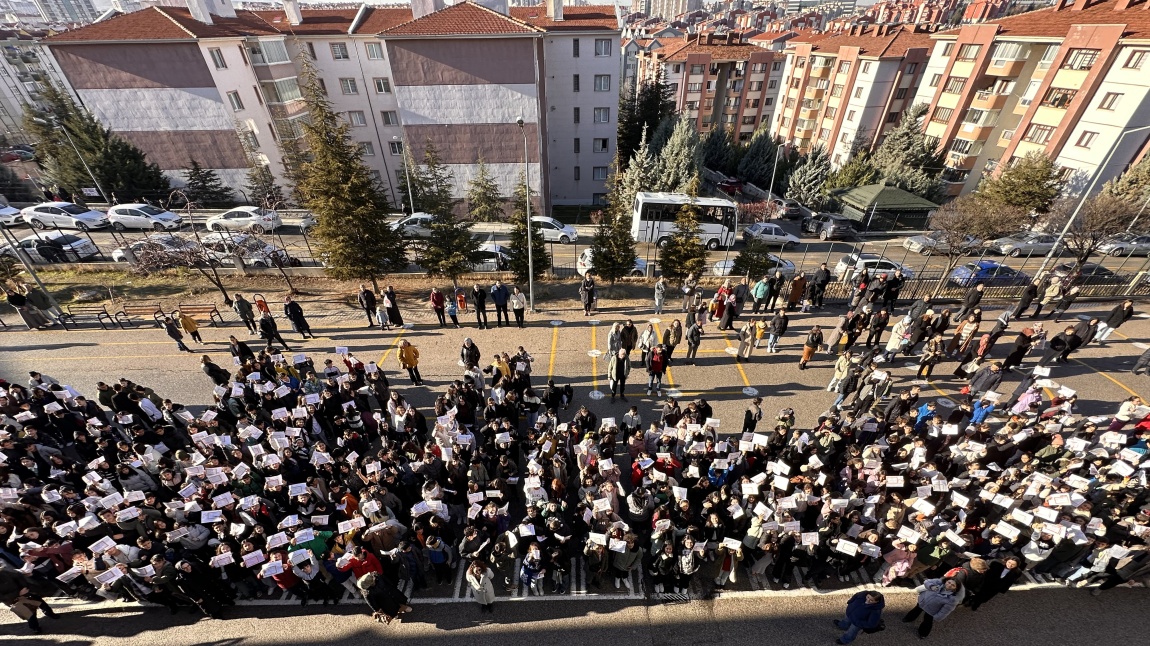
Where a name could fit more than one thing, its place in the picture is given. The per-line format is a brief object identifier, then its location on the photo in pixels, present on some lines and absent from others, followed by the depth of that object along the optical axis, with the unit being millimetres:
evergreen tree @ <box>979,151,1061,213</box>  27531
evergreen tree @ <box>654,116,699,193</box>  32656
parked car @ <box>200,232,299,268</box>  19734
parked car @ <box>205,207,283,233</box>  27266
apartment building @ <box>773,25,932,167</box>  42781
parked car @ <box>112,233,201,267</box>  17266
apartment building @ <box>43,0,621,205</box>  30203
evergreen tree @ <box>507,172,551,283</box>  18500
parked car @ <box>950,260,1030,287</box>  17281
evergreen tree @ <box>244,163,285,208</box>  33594
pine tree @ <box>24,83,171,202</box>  28484
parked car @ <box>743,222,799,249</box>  30656
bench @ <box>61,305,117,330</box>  16156
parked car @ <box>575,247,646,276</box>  19391
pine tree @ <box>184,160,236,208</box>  32906
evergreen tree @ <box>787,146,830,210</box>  37656
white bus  27109
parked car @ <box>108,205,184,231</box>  26188
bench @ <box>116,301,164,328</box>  16281
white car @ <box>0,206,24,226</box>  25453
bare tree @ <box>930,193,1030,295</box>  21000
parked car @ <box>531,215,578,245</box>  30516
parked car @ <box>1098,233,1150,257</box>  26381
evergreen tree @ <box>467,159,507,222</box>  31422
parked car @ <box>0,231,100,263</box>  20875
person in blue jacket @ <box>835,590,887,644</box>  5992
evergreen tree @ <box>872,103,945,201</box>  34312
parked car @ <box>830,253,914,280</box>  22077
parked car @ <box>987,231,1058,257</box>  27562
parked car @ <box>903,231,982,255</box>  26994
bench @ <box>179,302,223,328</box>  16406
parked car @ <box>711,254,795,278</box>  21781
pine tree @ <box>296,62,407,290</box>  15273
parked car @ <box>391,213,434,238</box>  27125
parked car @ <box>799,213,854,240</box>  32750
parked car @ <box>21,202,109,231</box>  25438
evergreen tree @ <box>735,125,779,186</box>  44625
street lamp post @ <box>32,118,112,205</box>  28156
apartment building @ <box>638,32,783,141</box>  54906
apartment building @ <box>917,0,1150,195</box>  27422
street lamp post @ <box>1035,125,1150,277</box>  17889
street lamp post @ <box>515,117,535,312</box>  15266
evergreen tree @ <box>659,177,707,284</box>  17119
